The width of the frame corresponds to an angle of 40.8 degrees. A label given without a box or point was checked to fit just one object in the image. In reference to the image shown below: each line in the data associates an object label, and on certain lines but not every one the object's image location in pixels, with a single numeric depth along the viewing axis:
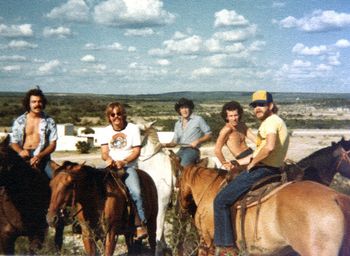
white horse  7.69
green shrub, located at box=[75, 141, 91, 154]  28.47
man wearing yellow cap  5.23
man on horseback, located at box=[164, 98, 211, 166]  8.15
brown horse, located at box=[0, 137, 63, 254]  6.19
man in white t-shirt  6.41
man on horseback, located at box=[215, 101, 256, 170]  6.78
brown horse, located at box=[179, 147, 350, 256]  4.40
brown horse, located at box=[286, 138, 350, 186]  7.01
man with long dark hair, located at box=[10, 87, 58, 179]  6.75
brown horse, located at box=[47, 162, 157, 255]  5.34
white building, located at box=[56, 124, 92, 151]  30.56
